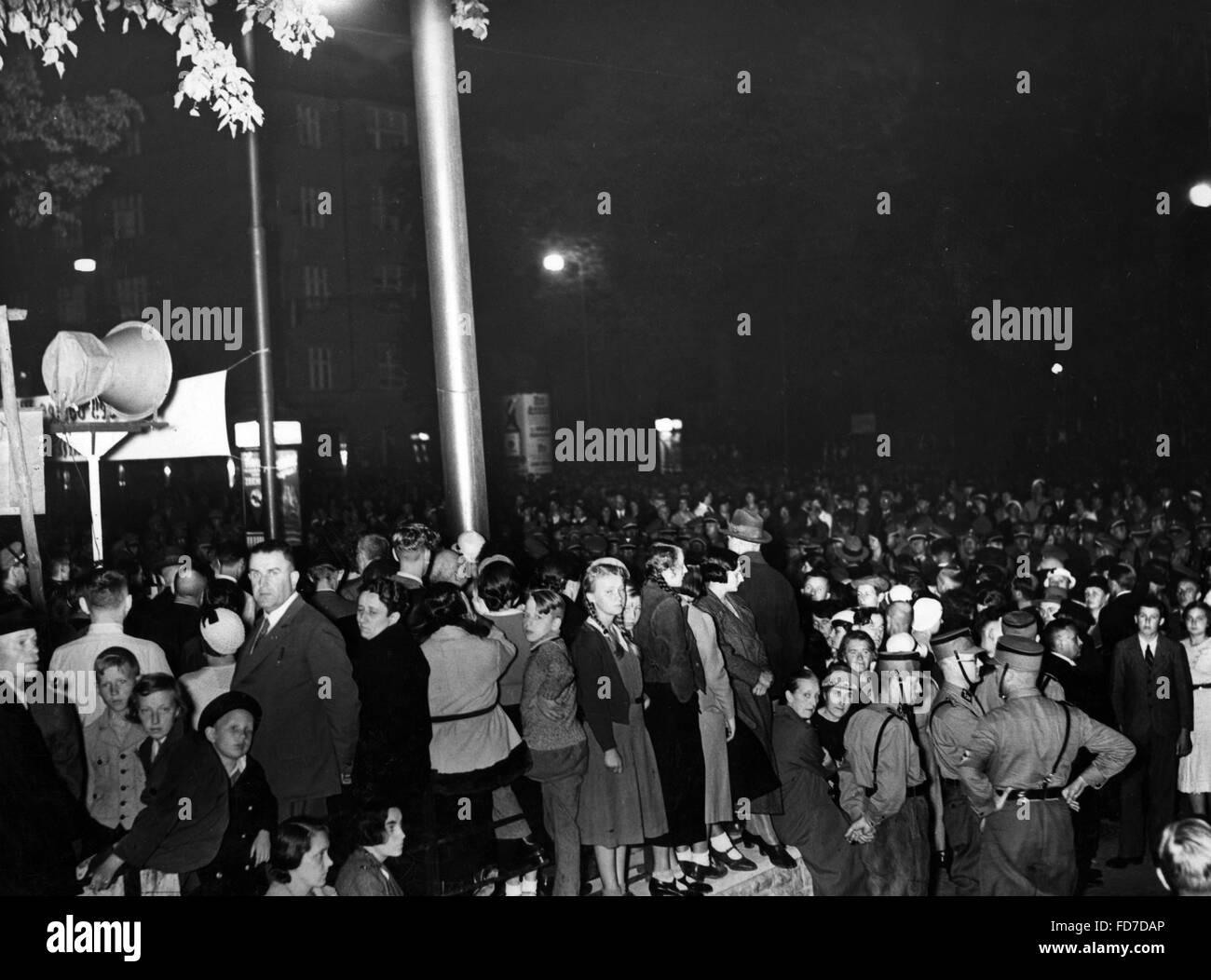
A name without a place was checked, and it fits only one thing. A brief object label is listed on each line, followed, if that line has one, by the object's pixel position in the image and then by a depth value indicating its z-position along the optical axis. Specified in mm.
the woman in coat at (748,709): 5984
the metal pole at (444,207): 6953
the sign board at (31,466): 6273
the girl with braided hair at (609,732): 5312
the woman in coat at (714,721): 5832
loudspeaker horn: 7065
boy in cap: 4566
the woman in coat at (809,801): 5836
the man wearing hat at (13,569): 8016
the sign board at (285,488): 11164
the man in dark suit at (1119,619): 7191
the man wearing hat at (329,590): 6426
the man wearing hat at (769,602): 7137
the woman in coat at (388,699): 5156
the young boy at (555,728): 5184
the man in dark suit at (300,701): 5117
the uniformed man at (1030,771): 4816
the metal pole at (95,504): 6961
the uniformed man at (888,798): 5281
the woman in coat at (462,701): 5383
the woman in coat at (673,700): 5578
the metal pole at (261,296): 9977
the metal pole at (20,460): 5836
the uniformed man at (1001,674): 4914
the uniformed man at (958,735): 5125
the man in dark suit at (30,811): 4324
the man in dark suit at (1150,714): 6625
